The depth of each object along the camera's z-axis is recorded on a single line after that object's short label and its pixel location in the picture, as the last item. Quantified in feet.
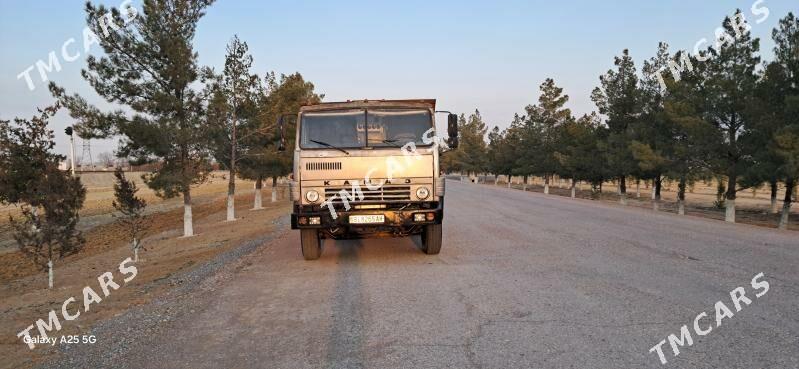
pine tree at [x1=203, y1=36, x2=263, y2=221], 74.90
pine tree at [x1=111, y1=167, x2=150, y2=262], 45.09
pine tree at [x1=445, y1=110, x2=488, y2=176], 280.84
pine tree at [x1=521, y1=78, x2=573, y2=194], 155.94
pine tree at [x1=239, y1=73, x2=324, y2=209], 80.18
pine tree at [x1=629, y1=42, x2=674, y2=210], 83.56
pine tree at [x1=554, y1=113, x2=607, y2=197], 120.98
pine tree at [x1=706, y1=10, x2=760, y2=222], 69.26
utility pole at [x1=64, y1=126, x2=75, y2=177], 90.43
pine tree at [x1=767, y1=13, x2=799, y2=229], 55.98
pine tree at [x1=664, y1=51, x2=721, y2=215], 72.33
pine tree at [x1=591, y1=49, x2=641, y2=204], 103.91
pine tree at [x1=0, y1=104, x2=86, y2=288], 35.73
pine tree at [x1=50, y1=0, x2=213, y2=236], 58.39
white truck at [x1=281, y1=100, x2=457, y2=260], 25.45
